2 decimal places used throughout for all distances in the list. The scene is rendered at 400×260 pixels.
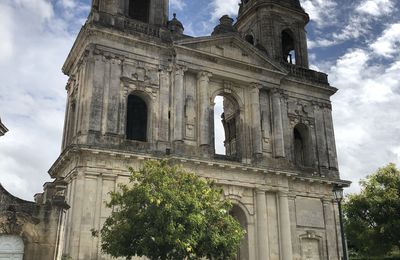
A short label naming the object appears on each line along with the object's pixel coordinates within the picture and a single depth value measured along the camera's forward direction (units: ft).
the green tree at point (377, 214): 97.09
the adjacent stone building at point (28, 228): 46.37
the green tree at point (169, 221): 49.49
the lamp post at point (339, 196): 58.59
